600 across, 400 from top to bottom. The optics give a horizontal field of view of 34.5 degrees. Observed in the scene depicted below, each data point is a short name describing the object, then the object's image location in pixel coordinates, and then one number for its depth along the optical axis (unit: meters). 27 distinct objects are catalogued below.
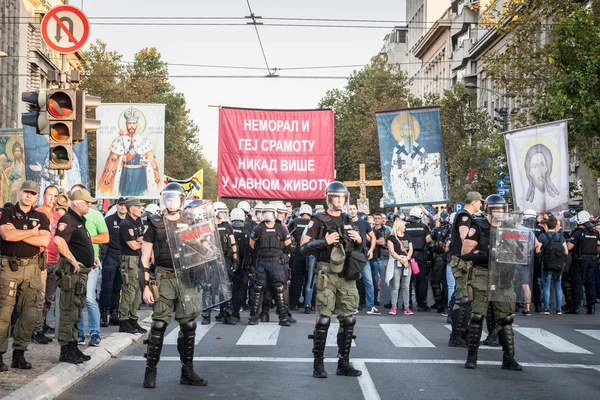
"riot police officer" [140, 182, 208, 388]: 9.04
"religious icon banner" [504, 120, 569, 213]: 17.45
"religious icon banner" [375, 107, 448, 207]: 19.00
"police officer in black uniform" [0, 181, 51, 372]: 9.48
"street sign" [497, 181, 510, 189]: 33.66
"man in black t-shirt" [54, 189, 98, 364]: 9.85
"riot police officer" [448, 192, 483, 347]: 11.24
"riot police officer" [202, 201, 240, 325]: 15.49
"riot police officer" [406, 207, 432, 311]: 18.73
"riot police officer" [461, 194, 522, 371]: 10.51
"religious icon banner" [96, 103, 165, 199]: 18.19
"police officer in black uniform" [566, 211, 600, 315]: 19.25
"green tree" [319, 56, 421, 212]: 60.09
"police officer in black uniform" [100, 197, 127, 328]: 14.14
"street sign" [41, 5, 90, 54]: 11.76
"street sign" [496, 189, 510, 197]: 33.44
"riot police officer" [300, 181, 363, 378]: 9.77
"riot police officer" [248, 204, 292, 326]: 15.44
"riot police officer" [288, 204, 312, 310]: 18.69
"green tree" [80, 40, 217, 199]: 50.38
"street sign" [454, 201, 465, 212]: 35.76
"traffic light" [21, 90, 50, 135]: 10.86
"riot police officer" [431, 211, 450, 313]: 18.16
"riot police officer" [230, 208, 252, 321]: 15.90
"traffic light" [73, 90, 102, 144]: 10.92
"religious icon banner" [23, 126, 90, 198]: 19.94
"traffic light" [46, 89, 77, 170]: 10.74
